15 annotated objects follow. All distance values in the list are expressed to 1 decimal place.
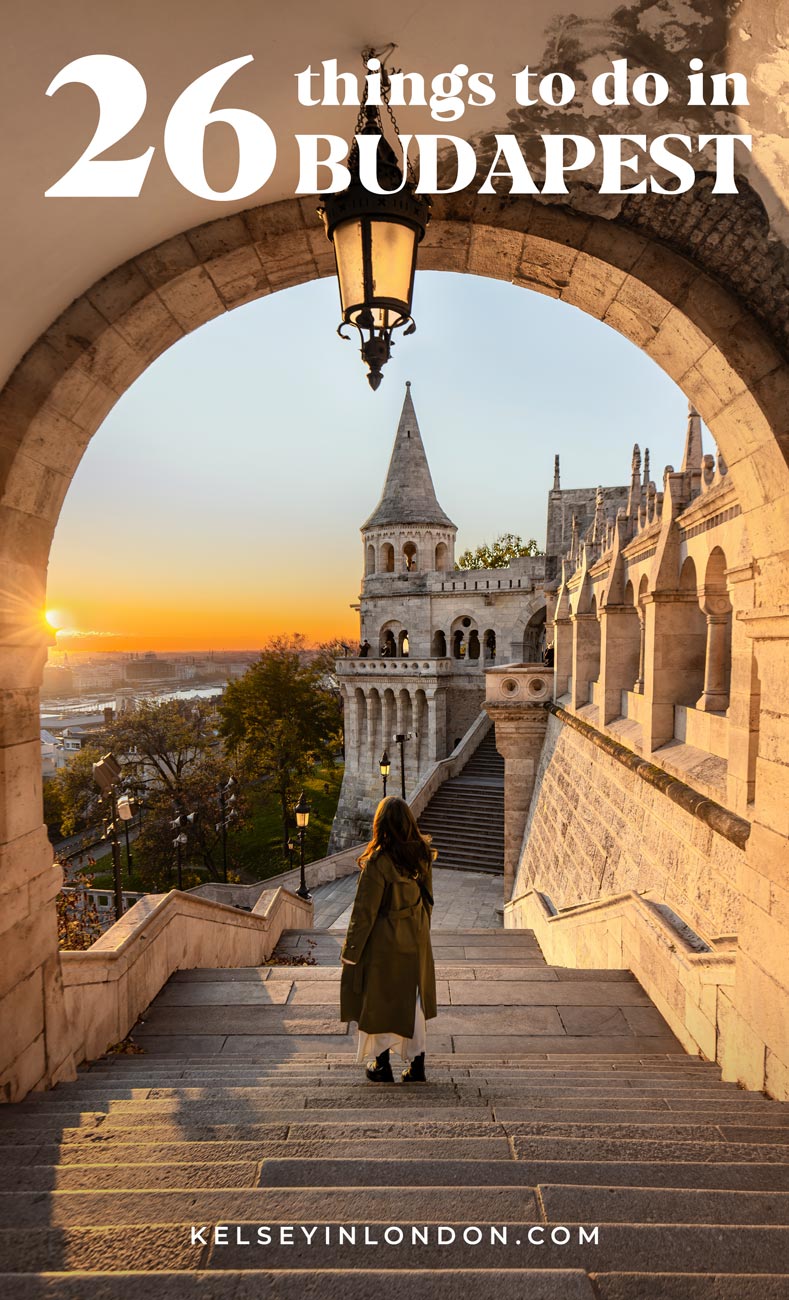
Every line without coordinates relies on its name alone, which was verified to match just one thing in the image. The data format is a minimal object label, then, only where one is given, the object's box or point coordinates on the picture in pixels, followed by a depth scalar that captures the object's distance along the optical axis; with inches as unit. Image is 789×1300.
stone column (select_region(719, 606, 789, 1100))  122.0
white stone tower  1296.8
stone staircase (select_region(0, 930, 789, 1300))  65.6
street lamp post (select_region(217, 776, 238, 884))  841.5
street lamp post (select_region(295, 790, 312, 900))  534.9
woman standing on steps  133.2
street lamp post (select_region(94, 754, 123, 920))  379.6
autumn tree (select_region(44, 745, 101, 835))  957.2
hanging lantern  97.2
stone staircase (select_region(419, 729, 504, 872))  766.1
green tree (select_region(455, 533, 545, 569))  2386.8
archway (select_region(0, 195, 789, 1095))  121.9
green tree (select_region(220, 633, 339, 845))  1242.6
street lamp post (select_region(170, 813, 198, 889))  679.5
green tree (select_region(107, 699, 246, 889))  906.1
